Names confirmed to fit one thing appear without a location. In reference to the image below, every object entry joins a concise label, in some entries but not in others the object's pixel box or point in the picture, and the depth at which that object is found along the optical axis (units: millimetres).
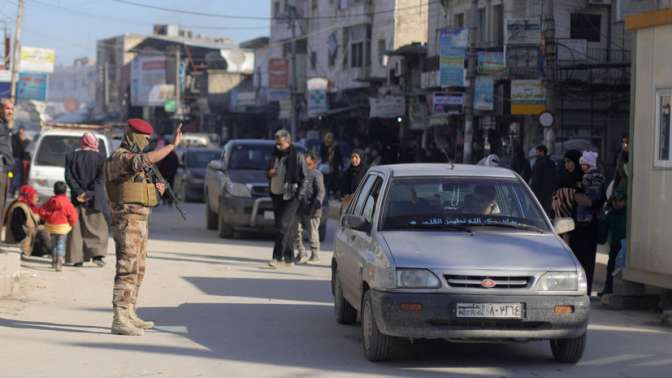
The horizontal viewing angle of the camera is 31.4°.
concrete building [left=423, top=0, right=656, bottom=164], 34781
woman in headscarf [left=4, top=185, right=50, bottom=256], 16984
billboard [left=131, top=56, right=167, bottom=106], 90000
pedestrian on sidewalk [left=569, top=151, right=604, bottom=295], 13484
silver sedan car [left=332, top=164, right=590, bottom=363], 8797
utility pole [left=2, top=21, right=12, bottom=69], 32500
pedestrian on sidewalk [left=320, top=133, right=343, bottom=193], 25656
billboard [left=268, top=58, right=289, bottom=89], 57812
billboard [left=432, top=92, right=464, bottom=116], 36094
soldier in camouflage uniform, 10516
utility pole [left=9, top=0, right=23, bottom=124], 40897
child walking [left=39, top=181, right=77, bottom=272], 15484
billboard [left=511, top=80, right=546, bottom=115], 33312
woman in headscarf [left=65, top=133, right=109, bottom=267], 16109
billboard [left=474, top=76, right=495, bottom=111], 34750
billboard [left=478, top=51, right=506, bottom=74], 34094
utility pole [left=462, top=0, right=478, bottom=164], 31547
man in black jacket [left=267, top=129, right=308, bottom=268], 16672
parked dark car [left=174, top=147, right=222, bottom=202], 36188
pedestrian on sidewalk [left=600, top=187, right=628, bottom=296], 13797
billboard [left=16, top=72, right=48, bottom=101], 66875
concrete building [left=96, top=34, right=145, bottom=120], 104806
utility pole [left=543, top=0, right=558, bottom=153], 28875
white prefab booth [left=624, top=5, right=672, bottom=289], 12227
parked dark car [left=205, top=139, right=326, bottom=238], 21250
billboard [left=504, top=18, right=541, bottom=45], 34062
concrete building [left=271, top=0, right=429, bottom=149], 50469
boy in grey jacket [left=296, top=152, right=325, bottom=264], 17453
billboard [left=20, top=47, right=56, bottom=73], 64438
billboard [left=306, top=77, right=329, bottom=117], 51344
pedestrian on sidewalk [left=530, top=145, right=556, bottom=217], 18938
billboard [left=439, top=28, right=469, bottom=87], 35969
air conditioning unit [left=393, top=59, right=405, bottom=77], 46781
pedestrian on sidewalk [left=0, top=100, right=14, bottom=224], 13648
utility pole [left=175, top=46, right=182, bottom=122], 81175
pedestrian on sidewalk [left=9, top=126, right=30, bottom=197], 30547
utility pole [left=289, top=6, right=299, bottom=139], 53856
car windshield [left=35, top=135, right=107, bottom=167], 25172
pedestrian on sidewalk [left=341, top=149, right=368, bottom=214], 18547
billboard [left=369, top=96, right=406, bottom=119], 43906
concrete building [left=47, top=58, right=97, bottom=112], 136838
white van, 24828
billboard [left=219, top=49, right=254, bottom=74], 82188
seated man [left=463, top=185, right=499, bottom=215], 10094
